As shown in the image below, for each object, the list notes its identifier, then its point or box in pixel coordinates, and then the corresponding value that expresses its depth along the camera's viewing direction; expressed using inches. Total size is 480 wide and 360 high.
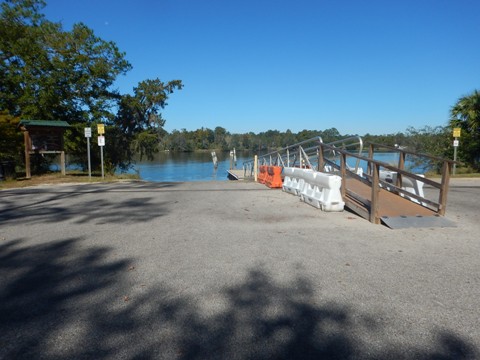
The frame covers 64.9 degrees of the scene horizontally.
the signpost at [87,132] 678.4
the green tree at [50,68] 882.8
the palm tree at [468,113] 879.1
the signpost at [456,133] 765.0
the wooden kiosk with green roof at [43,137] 689.6
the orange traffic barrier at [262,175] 602.2
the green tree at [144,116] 1207.6
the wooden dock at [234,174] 1444.9
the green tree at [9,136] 634.2
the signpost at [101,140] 693.3
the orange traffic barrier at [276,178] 534.1
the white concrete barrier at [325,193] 329.1
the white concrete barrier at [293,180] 414.6
